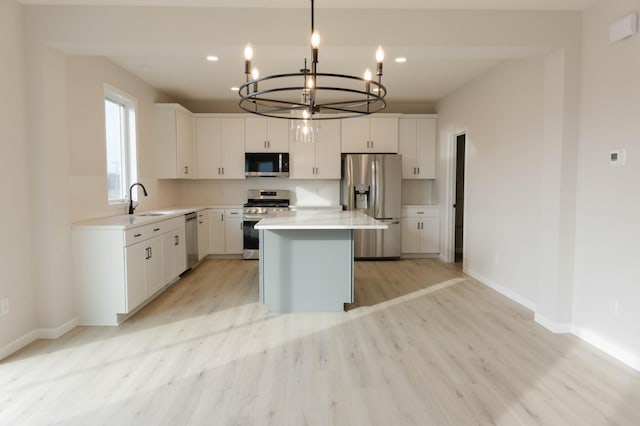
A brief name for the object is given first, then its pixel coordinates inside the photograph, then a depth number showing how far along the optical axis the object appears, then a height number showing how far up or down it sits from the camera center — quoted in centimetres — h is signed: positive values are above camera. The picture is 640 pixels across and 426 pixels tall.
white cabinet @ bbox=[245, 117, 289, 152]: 620 +87
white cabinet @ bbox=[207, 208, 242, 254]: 612 -68
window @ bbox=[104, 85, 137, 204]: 430 +55
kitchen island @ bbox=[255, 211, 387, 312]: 360 -76
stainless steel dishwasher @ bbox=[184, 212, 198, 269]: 510 -67
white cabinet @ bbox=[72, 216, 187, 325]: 325 -72
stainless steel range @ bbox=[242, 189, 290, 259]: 598 -50
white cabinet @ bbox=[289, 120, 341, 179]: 623 +52
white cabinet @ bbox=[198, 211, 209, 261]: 585 -73
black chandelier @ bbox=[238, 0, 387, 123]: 203 +141
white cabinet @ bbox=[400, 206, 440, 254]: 622 -62
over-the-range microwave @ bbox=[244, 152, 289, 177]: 616 +39
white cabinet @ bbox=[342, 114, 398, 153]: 625 +87
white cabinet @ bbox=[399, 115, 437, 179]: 632 +74
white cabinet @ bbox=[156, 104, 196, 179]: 546 +69
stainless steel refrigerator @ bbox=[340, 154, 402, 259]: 602 -11
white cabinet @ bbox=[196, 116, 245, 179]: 618 +67
